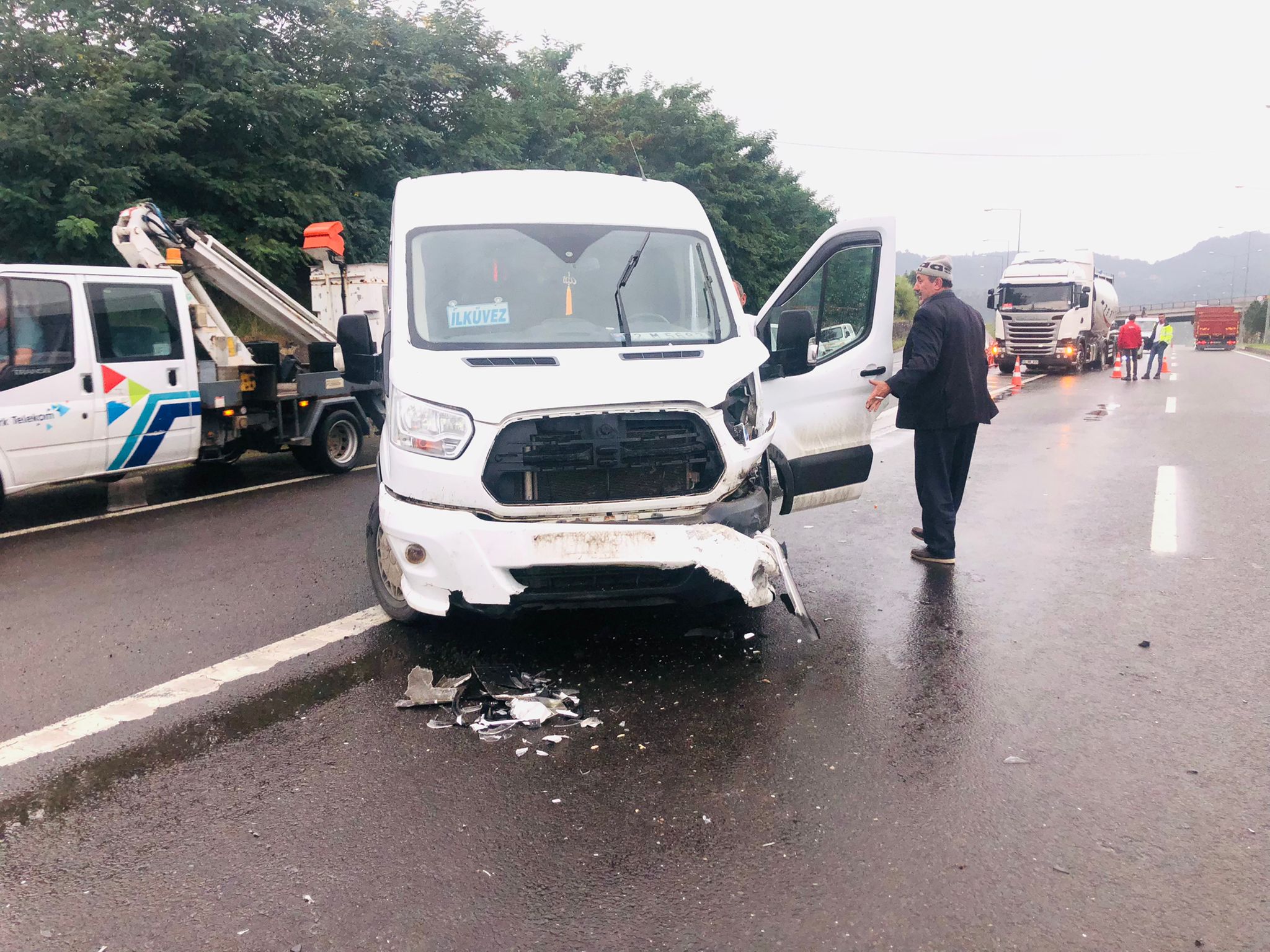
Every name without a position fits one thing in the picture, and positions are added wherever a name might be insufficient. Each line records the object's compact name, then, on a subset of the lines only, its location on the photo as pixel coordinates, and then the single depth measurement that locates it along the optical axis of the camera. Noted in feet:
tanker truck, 91.35
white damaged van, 14.02
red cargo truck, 185.16
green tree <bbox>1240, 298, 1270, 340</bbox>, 239.30
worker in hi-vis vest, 86.17
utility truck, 24.44
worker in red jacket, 80.74
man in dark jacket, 20.31
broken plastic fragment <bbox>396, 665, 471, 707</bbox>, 13.93
